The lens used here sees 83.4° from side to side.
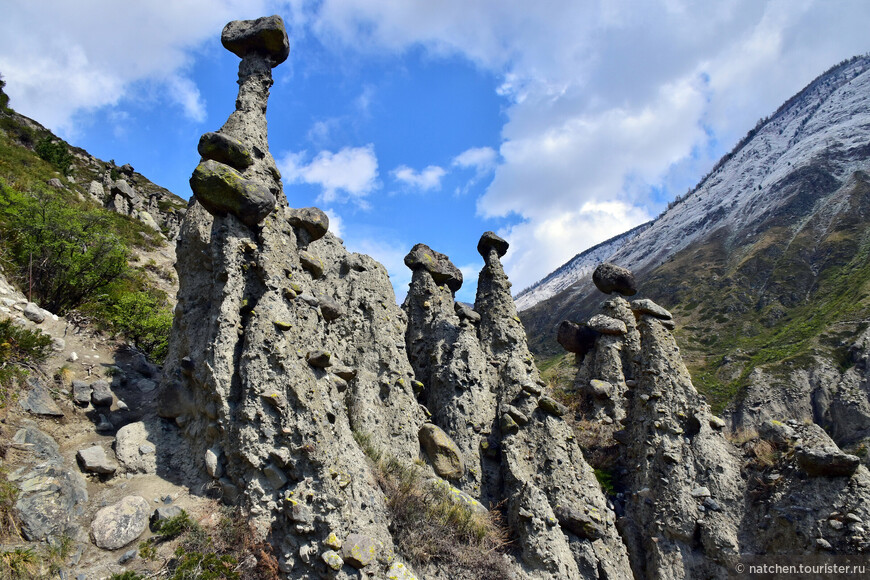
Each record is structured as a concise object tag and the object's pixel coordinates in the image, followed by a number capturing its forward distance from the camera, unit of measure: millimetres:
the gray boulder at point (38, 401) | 7812
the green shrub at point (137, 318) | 12695
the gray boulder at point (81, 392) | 8695
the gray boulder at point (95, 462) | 7215
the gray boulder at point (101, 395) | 8811
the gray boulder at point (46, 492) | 5941
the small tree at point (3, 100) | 38350
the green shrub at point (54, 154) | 31250
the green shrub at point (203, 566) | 5928
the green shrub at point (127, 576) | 5627
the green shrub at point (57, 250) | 13367
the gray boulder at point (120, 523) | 6254
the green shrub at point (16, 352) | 7723
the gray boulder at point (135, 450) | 7621
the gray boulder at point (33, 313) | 10461
